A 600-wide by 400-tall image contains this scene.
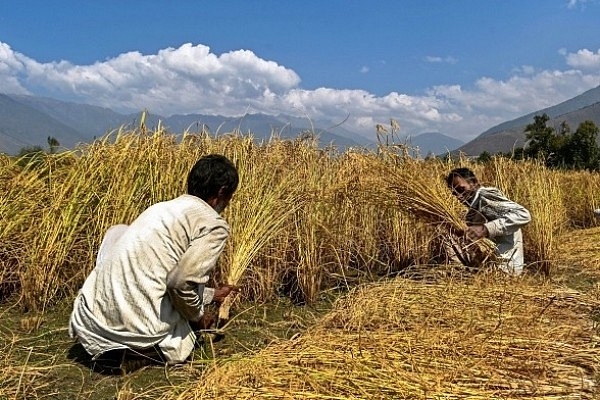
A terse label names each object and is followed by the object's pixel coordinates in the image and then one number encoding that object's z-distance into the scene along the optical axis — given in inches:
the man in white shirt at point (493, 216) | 177.8
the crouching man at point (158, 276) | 109.4
